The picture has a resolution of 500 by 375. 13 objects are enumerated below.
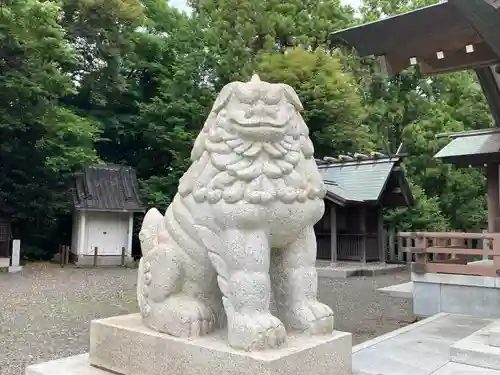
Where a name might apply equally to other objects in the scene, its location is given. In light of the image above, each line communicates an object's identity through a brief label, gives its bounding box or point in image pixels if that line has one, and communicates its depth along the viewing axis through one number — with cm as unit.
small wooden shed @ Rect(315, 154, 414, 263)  1375
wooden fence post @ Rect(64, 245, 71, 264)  1419
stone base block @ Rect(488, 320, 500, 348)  424
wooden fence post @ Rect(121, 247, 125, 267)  1438
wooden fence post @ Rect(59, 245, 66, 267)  1413
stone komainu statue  205
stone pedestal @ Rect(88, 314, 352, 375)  192
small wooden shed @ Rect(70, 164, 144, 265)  1428
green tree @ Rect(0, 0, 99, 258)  1183
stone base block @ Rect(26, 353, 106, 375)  243
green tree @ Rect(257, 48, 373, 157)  1717
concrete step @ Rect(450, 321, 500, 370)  397
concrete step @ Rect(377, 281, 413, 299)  835
